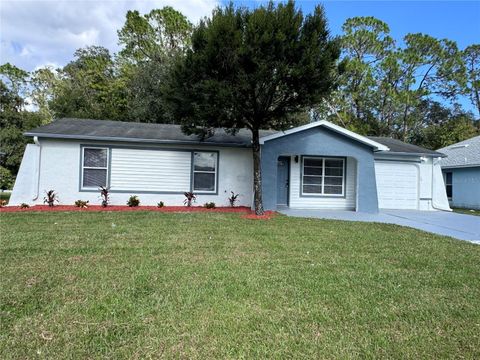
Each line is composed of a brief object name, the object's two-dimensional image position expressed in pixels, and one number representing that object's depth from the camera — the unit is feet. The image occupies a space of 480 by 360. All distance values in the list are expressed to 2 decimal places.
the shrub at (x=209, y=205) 39.29
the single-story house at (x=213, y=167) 38.22
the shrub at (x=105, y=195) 38.36
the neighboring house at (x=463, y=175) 55.01
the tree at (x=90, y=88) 79.20
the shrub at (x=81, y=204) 37.04
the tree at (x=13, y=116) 64.34
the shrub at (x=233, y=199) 41.14
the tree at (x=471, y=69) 92.53
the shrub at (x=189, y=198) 40.24
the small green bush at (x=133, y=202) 38.78
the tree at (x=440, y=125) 90.27
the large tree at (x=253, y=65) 30.50
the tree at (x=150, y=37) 86.87
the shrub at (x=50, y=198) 36.99
